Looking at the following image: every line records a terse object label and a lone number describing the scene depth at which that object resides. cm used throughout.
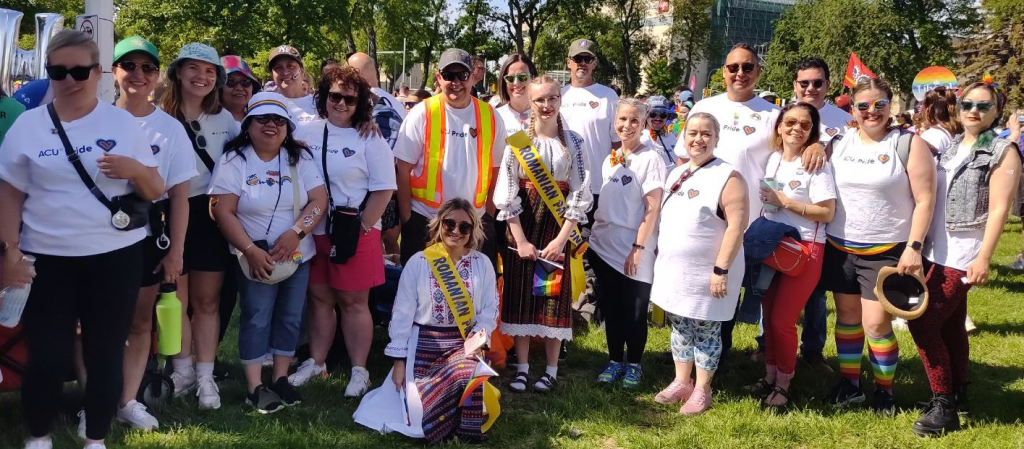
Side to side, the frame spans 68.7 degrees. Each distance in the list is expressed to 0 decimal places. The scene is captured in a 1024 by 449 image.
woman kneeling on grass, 392
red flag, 908
